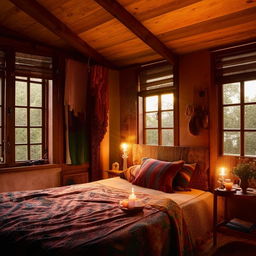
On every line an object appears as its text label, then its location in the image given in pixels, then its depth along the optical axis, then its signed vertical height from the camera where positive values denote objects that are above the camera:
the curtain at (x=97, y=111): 3.98 +0.34
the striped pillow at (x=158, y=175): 2.95 -0.50
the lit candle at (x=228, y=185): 2.65 -0.54
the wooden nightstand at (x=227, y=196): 2.51 -0.78
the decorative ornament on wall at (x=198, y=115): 3.35 +0.24
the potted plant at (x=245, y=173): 2.59 -0.41
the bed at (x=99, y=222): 1.59 -0.66
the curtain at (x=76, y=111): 3.84 +0.33
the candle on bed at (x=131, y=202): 2.05 -0.56
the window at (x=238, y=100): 3.02 +0.40
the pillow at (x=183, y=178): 3.02 -0.54
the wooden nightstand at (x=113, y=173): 3.92 -0.62
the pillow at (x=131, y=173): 3.41 -0.55
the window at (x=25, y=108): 3.39 +0.34
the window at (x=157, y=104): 3.82 +0.45
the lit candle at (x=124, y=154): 4.07 -0.35
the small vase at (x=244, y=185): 2.59 -0.53
